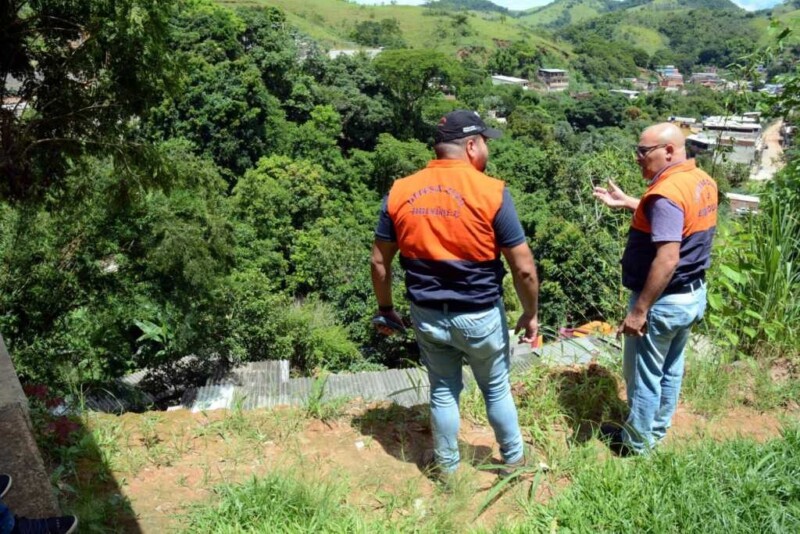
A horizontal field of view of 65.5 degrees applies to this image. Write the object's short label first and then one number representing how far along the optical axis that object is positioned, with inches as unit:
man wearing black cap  92.6
